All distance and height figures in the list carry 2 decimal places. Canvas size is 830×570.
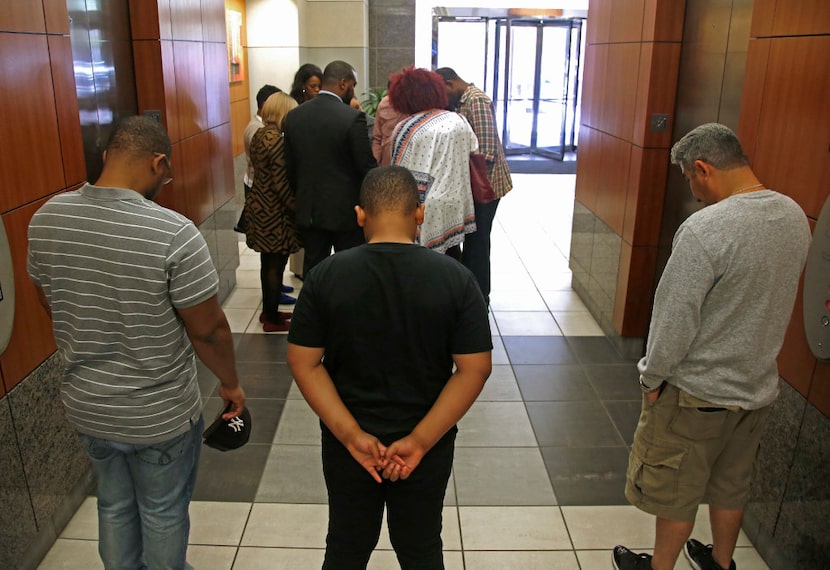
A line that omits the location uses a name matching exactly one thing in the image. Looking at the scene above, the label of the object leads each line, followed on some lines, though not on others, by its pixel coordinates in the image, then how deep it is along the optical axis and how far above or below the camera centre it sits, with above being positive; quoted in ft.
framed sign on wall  24.35 +0.58
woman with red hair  13.07 -1.41
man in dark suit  13.94 -1.74
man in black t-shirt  5.88 -2.25
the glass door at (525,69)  41.29 -0.22
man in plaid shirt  15.20 -1.74
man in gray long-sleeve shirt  6.74 -2.52
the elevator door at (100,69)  11.71 -0.16
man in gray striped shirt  6.21 -2.29
